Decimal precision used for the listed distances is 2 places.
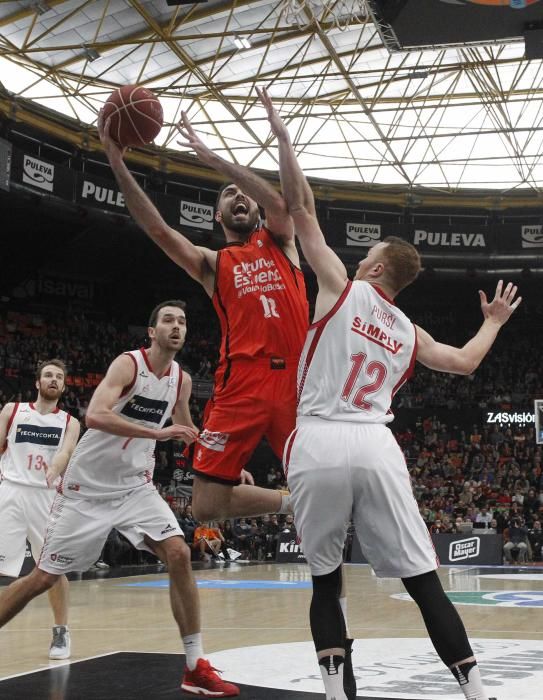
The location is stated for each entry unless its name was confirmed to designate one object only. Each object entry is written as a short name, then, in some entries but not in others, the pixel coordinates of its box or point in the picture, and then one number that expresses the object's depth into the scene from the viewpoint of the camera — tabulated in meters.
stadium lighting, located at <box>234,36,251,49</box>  21.39
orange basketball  4.81
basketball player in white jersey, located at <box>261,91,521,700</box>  3.49
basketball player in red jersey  4.64
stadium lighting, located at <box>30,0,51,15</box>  20.56
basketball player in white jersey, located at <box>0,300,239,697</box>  4.93
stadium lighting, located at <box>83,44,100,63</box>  21.81
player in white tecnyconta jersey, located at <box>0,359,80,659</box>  6.40
